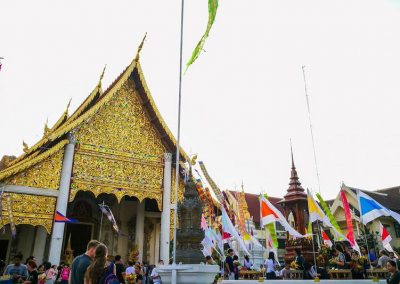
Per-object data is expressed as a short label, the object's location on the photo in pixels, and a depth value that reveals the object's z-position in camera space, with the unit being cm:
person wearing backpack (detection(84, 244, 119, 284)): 317
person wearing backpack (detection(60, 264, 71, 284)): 876
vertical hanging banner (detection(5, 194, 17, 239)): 978
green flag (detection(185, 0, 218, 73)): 763
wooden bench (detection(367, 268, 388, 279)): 867
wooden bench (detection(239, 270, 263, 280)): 961
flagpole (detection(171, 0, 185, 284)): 636
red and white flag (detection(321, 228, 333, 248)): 1178
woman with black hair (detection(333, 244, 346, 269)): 906
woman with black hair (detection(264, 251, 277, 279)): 966
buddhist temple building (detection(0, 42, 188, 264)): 1064
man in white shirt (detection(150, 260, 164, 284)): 890
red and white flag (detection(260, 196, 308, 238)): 1060
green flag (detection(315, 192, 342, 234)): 1147
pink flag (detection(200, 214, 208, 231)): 1180
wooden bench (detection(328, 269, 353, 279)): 868
